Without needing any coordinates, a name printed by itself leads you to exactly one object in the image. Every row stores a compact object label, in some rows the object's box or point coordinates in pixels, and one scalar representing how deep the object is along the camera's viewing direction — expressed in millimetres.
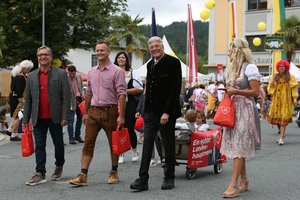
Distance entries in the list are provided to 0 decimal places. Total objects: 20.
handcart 7977
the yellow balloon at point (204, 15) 27619
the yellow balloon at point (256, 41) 38084
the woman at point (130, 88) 9016
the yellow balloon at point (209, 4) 28031
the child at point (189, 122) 8234
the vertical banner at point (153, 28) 17433
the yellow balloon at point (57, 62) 30484
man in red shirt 7582
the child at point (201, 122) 8672
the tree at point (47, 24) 31609
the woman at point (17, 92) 12594
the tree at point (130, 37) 59516
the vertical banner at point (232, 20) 27919
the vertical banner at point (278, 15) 28736
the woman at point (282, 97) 13266
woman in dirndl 6680
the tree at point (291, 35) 39719
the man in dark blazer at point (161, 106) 7027
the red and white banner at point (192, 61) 27000
